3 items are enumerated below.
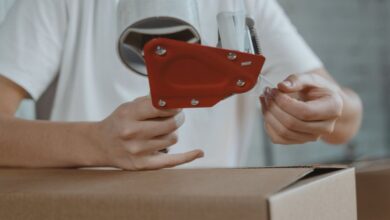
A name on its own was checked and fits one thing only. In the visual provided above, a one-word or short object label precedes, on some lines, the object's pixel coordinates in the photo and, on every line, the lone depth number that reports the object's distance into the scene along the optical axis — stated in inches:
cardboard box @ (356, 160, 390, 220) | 35.6
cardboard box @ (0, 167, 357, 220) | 27.0
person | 35.4
